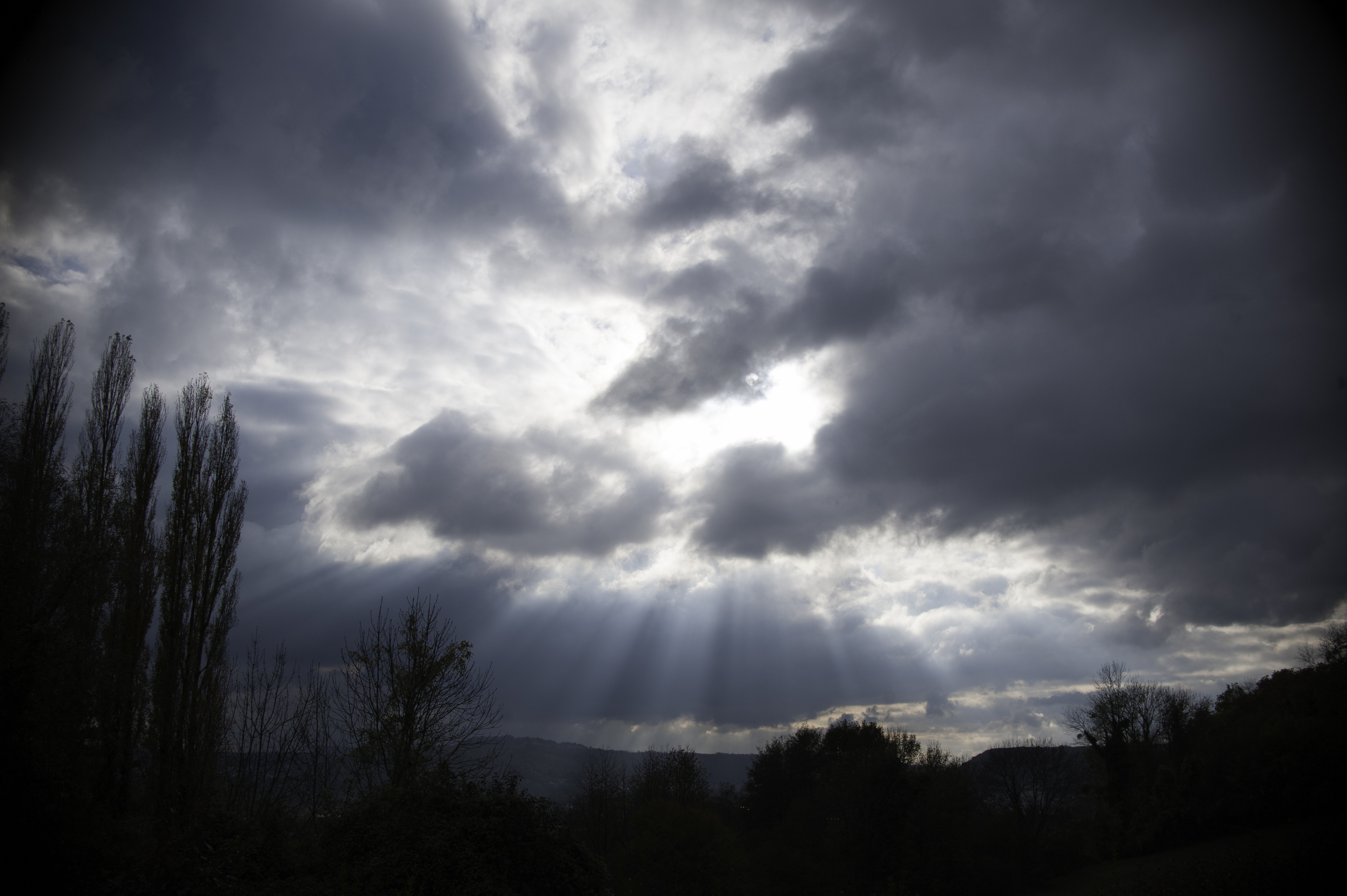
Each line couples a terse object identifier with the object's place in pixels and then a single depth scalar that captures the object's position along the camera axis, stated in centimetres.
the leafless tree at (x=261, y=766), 2056
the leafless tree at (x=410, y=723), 1739
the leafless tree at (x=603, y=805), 5975
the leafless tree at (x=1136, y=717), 4762
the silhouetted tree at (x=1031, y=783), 5475
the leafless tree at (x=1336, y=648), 3162
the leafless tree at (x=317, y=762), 1958
